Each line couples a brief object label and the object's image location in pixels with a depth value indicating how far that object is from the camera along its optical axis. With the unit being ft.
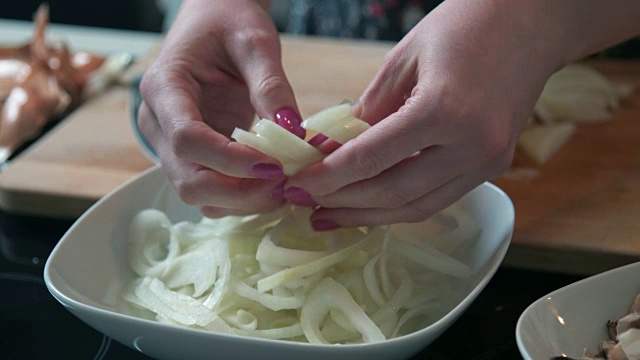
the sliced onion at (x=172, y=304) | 3.22
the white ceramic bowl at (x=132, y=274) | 2.81
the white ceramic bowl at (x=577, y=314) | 2.92
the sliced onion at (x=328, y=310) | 3.14
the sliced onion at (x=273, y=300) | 3.30
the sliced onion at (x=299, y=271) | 3.32
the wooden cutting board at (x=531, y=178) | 4.08
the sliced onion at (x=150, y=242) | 3.76
